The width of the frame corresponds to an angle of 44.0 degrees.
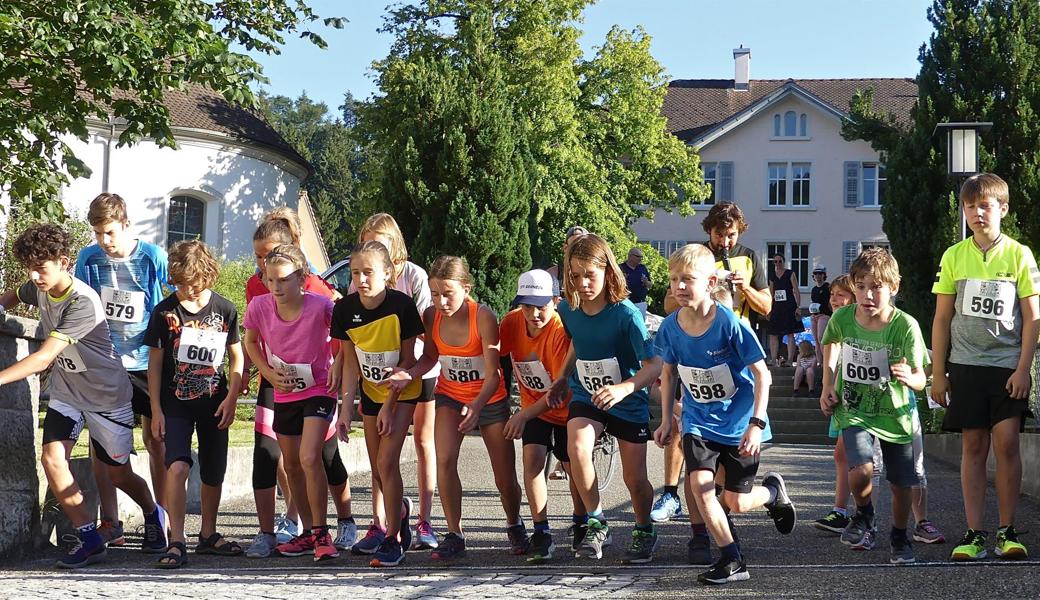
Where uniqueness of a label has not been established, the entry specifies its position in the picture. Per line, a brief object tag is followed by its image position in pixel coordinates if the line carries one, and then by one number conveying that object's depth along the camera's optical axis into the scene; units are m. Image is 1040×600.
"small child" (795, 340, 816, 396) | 22.34
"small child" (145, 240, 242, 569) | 7.34
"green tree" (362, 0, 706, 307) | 29.88
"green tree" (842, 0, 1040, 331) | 30.84
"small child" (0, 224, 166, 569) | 7.00
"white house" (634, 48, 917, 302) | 53.81
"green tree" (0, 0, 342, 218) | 13.02
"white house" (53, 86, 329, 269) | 35.72
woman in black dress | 23.30
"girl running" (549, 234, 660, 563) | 6.73
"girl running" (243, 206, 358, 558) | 7.40
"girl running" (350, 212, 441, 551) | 7.26
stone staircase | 20.17
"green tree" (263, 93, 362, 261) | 85.12
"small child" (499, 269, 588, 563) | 6.98
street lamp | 15.11
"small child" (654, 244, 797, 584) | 6.30
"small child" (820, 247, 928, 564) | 6.91
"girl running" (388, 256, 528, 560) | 6.99
